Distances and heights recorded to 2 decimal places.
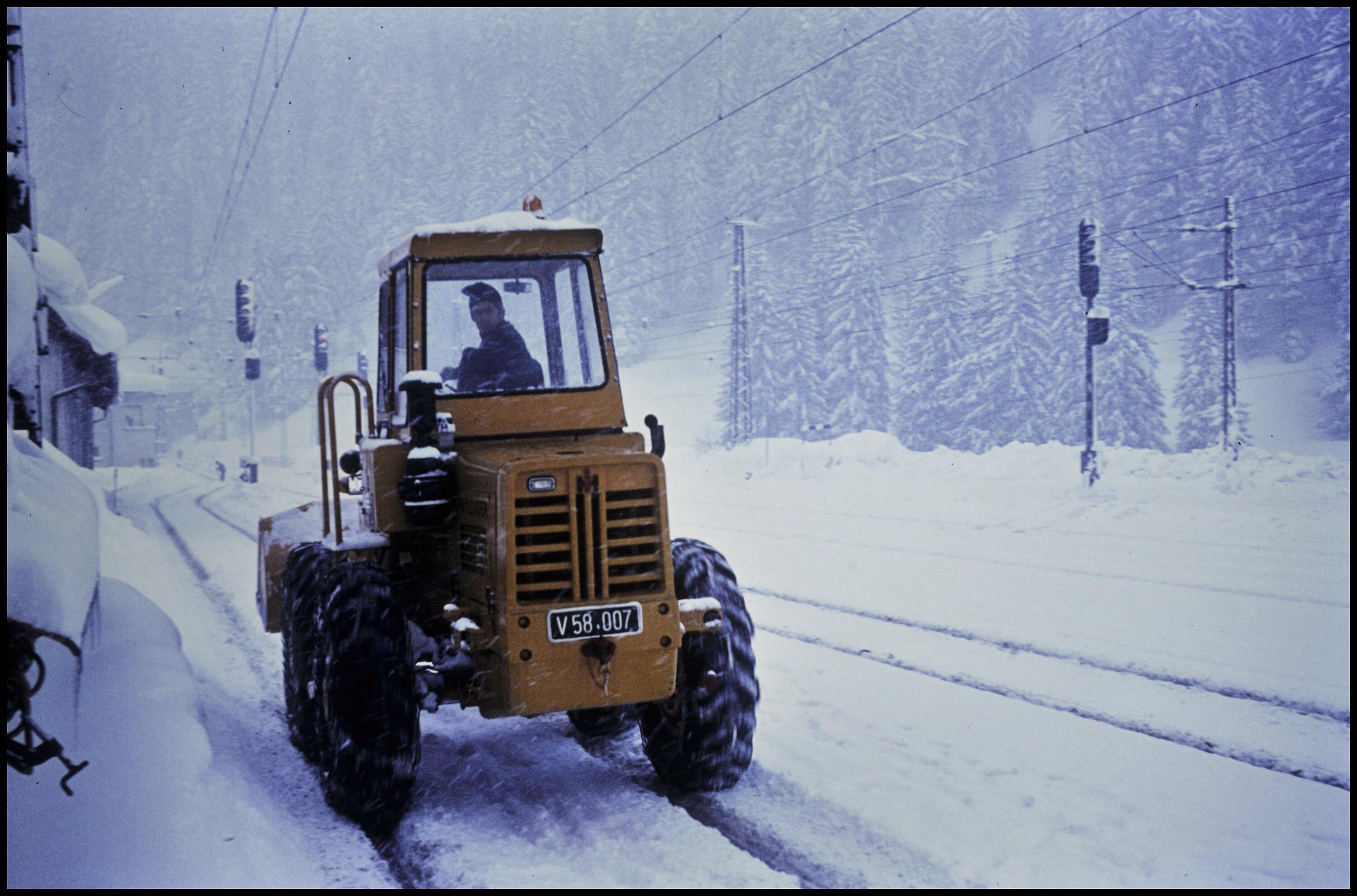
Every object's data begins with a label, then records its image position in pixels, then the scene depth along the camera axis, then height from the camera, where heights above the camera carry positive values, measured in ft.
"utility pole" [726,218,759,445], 101.55 +7.28
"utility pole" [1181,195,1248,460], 76.02 +7.94
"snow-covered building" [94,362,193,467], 137.08 +2.24
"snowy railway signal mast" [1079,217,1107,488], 66.95 +8.28
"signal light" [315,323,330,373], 81.30 +7.16
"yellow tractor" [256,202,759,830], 14.71 -1.97
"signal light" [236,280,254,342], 76.84 +9.90
